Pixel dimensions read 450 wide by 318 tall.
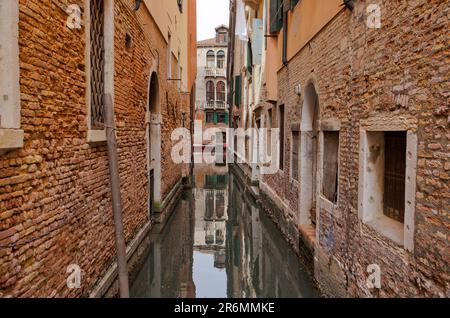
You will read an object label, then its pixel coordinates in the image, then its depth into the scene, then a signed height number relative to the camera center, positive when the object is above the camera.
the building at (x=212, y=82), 41.99 +6.53
